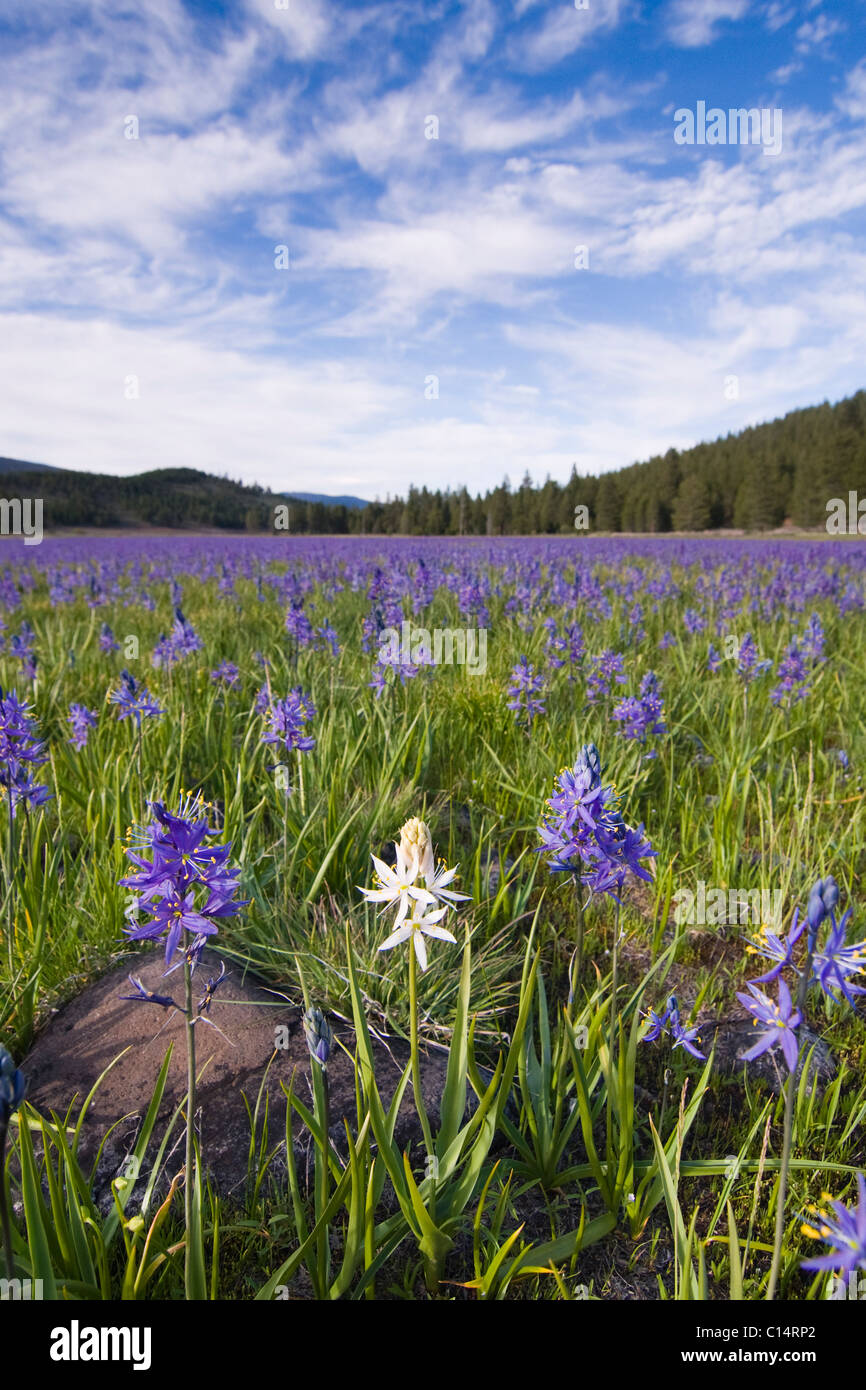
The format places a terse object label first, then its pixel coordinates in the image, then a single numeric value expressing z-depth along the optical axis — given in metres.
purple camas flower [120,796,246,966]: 1.23
